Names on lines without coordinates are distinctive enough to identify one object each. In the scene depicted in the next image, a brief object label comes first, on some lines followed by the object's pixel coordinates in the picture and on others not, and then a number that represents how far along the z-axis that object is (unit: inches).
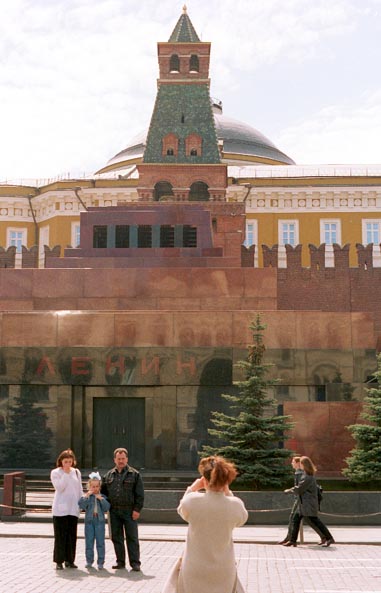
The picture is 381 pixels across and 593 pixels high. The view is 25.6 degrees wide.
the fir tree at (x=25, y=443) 768.3
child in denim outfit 366.0
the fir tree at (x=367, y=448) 624.7
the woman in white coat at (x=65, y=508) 364.5
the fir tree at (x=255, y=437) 613.3
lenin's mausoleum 776.9
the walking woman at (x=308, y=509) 451.2
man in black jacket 361.7
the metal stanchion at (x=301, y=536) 467.8
